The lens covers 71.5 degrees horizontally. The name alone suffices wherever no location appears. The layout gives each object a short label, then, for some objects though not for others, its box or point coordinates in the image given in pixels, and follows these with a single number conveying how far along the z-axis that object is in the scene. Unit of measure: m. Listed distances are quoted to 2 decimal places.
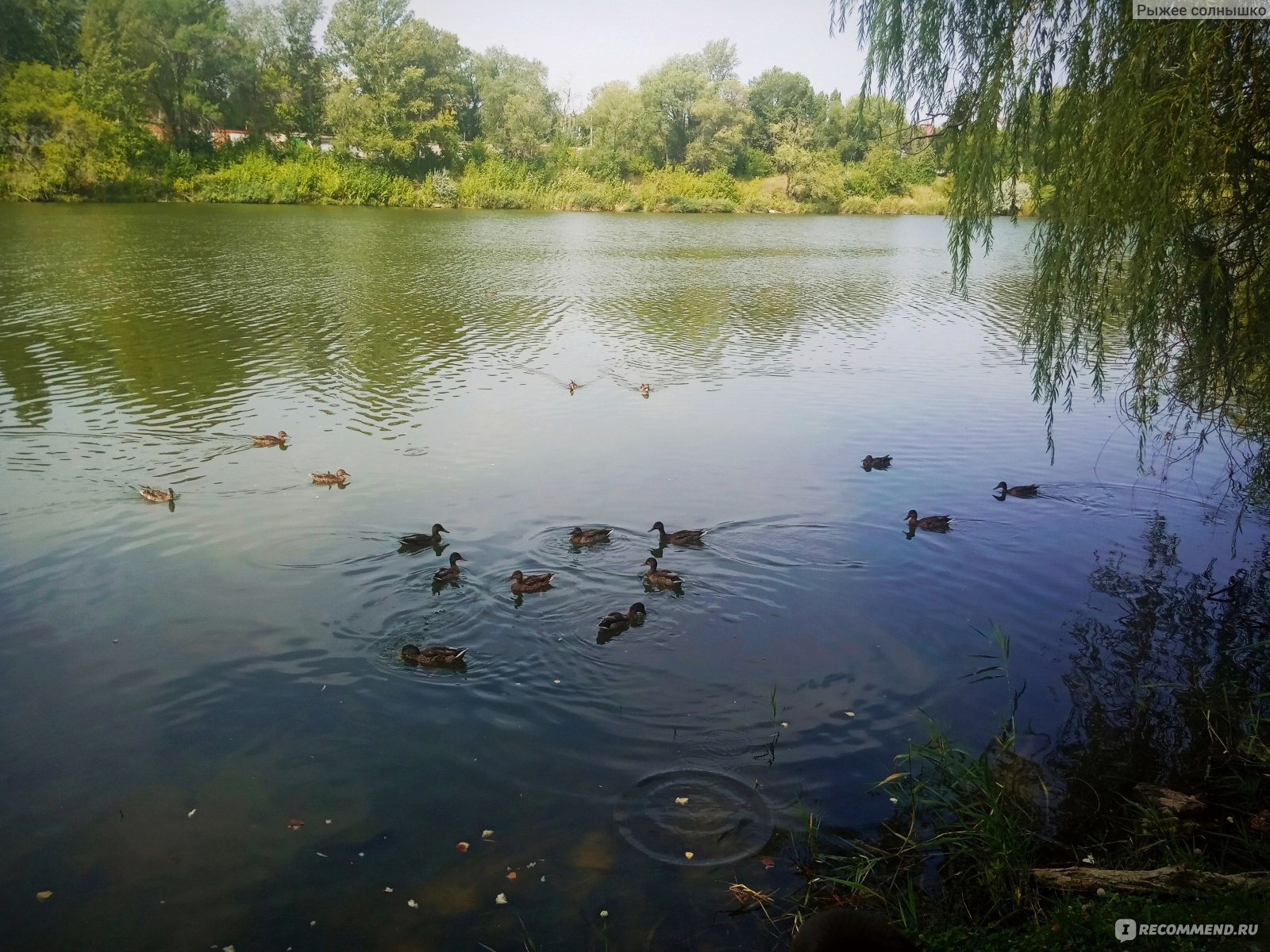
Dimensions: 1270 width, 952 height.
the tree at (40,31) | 68.25
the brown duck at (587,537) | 12.28
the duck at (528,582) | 10.75
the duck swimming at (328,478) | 14.35
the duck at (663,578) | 11.02
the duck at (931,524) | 12.83
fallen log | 5.15
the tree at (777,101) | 91.38
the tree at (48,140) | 58.56
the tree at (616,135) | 85.19
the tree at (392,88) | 75.62
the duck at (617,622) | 10.06
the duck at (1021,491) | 14.16
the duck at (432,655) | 9.20
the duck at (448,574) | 11.01
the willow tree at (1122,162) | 7.43
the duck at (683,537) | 12.20
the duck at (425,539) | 11.84
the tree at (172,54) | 69.94
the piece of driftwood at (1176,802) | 6.52
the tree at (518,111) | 84.00
